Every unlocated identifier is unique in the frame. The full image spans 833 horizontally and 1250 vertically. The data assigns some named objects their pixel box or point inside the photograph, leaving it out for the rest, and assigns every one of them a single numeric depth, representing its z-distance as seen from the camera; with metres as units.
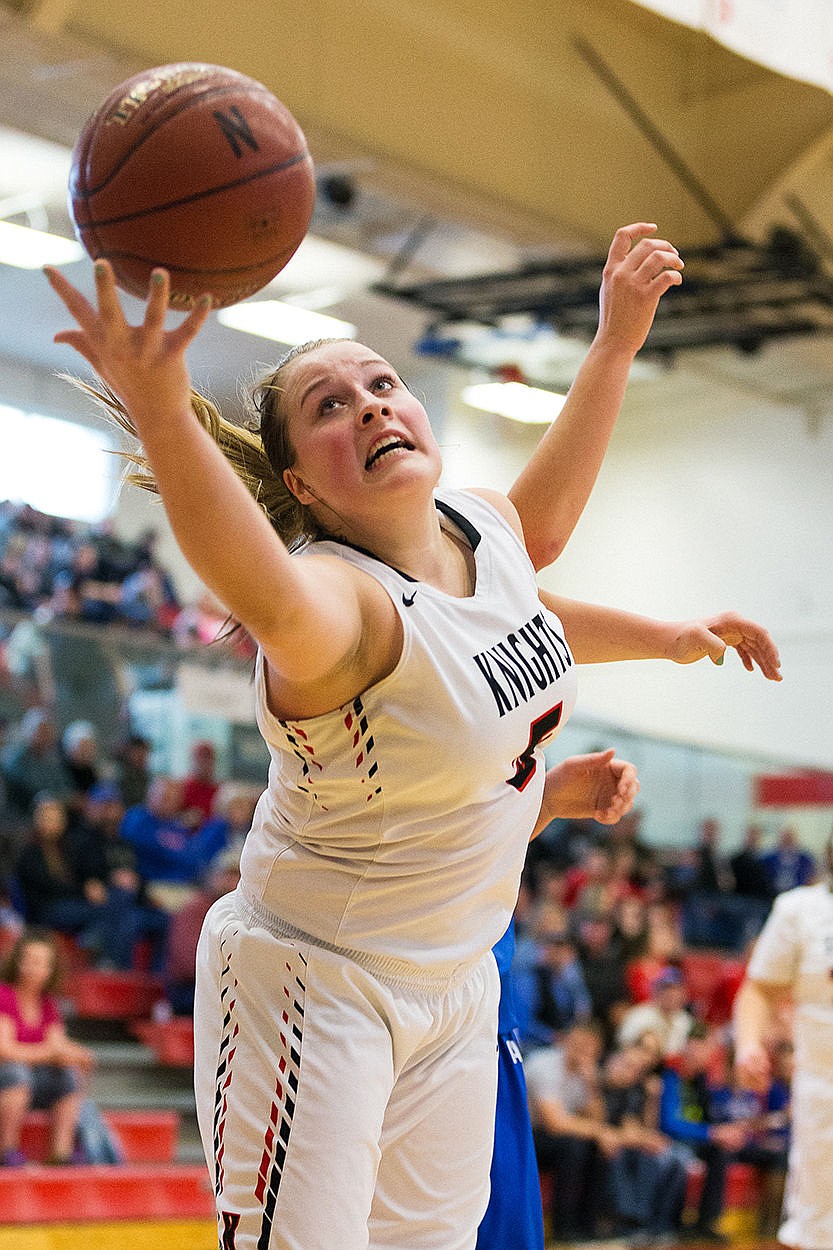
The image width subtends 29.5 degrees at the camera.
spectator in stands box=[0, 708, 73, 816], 10.55
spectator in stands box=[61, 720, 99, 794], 10.89
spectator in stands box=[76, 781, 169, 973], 10.05
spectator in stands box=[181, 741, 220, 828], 11.43
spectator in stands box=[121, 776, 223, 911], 10.60
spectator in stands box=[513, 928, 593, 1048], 9.95
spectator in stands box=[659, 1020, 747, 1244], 10.09
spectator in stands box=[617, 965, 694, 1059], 10.30
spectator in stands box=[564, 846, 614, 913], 12.65
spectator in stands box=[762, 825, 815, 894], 14.95
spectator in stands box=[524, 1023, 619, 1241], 9.15
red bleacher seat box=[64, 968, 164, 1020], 9.90
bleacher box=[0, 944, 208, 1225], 7.53
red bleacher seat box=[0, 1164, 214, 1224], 7.40
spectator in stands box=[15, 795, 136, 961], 9.72
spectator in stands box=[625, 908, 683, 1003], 11.18
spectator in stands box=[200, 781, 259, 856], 10.81
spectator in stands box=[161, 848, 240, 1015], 9.83
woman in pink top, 7.62
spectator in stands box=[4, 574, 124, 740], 11.12
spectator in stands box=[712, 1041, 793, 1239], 10.81
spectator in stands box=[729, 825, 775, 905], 14.84
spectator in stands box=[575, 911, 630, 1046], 10.51
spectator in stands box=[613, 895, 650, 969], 11.37
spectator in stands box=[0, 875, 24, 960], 8.39
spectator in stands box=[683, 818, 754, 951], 14.45
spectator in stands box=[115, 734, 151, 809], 11.22
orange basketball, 2.40
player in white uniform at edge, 5.51
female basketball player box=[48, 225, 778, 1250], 2.40
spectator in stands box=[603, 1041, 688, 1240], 9.46
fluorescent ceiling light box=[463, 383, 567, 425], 17.14
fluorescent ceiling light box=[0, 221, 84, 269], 14.04
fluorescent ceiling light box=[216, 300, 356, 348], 15.38
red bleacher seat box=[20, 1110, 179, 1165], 8.81
